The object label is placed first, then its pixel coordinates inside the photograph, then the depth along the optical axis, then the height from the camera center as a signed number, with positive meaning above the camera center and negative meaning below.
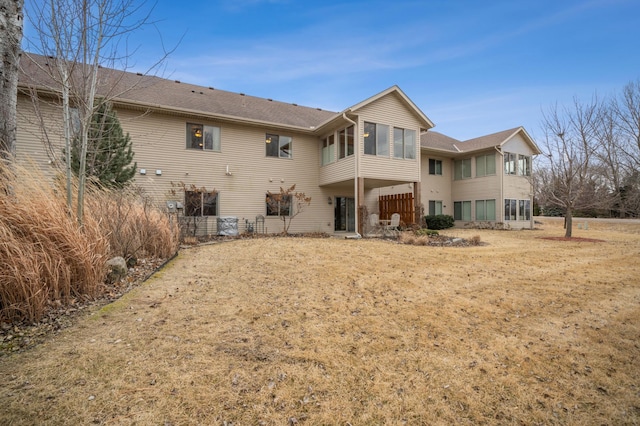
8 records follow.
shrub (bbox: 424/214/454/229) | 17.94 -0.49
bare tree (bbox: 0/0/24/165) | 3.73 +1.95
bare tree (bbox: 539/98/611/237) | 13.40 +3.13
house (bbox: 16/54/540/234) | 12.04 +2.83
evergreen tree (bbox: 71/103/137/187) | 8.71 +1.73
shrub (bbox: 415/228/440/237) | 12.94 -0.84
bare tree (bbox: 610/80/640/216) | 17.36 +5.32
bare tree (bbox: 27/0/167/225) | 4.35 +2.73
